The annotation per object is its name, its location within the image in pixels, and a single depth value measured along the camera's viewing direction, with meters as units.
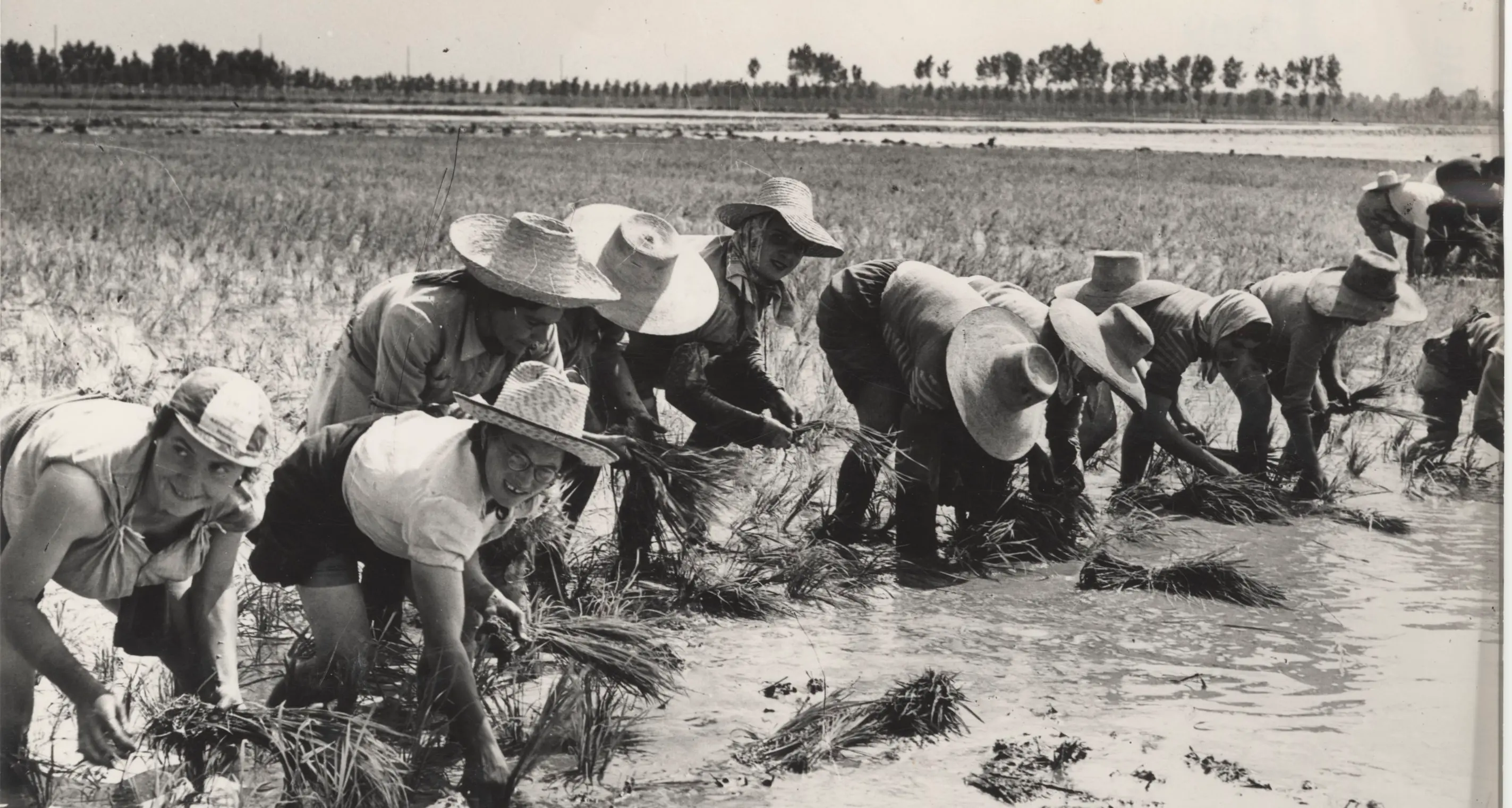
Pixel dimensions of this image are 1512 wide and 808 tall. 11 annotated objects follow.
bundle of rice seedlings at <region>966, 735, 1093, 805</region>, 3.93
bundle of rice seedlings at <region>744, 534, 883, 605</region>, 5.42
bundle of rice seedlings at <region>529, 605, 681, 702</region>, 4.32
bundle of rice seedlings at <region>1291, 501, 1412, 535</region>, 6.70
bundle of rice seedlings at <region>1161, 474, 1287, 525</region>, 6.76
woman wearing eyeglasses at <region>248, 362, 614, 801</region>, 3.25
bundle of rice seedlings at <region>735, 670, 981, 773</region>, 4.04
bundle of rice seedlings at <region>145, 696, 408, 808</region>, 3.35
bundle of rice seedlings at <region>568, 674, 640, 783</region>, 3.87
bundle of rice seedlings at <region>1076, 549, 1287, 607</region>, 5.71
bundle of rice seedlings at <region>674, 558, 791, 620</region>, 5.23
